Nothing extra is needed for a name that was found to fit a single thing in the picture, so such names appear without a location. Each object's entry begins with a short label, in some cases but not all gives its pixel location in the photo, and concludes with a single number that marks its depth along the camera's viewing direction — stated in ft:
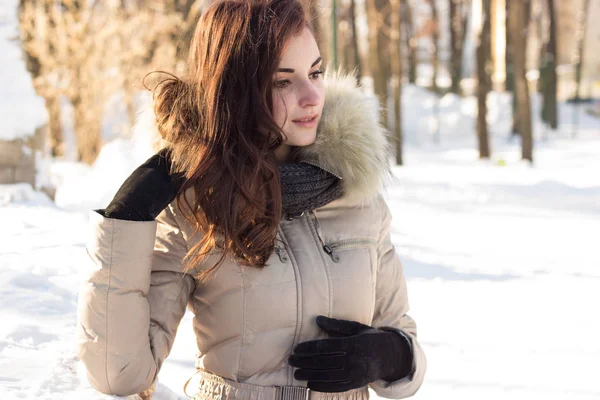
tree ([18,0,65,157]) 47.11
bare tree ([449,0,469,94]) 105.91
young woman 6.31
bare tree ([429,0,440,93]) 111.28
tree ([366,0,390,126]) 66.85
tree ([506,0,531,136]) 88.28
